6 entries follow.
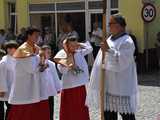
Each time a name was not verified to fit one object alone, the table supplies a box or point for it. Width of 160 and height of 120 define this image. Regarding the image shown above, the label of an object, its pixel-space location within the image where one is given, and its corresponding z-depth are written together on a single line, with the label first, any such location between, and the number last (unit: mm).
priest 7234
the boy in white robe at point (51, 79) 8477
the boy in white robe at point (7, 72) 8734
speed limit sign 18547
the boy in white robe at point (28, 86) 7988
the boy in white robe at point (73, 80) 8656
